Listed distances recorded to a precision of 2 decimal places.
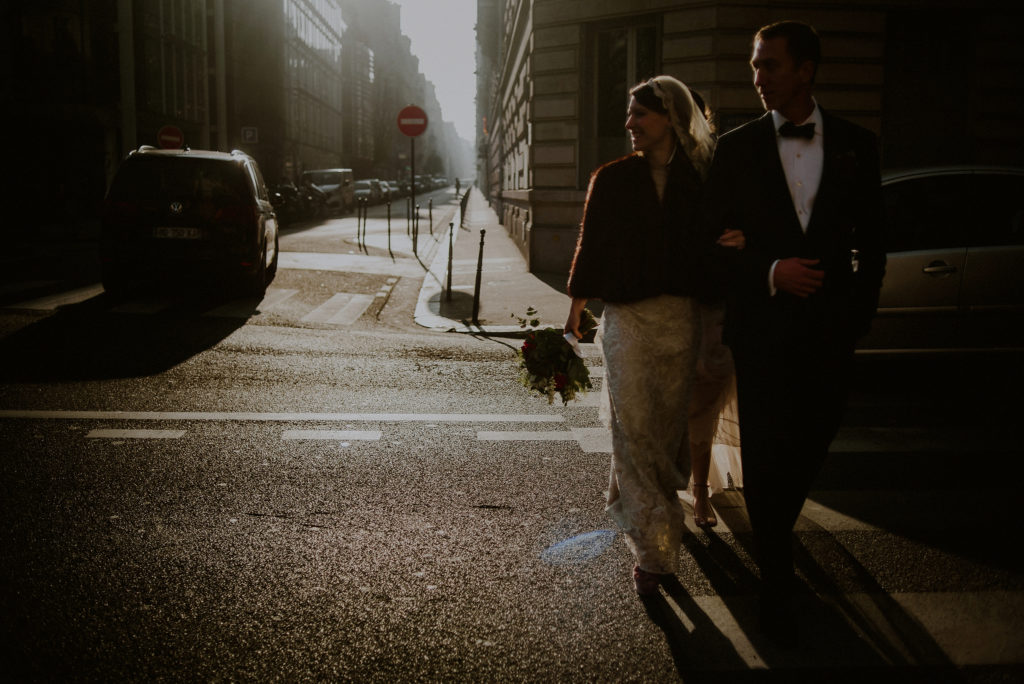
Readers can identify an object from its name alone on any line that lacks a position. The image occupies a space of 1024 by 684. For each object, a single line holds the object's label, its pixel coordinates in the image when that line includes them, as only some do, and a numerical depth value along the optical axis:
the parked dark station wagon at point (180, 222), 11.79
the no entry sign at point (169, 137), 25.84
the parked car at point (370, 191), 53.89
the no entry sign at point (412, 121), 18.84
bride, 3.48
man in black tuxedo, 3.24
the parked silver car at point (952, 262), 6.78
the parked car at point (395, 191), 73.88
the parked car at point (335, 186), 43.12
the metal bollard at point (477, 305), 10.99
